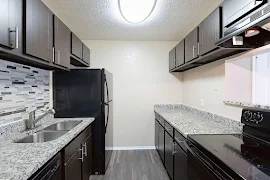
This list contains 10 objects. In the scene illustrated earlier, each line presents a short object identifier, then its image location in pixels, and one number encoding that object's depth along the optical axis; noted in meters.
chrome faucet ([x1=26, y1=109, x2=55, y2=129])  1.38
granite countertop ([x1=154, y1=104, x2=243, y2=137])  1.30
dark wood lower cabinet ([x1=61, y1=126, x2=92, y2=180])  1.14
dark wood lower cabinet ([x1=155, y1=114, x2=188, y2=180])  1.33
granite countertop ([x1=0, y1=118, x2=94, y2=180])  0.66
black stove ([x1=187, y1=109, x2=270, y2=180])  0.67
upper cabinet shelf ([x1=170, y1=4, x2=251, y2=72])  1.18
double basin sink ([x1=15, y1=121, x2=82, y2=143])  1.26
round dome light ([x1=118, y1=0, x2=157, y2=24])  1.29
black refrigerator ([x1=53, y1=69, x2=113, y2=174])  1.89
